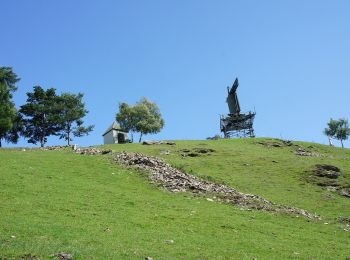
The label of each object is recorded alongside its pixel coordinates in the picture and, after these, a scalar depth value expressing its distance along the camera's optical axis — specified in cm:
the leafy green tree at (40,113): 9494
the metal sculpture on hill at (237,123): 9075
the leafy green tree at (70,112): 9831
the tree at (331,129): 12338
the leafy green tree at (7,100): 7725
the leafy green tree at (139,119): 11544
